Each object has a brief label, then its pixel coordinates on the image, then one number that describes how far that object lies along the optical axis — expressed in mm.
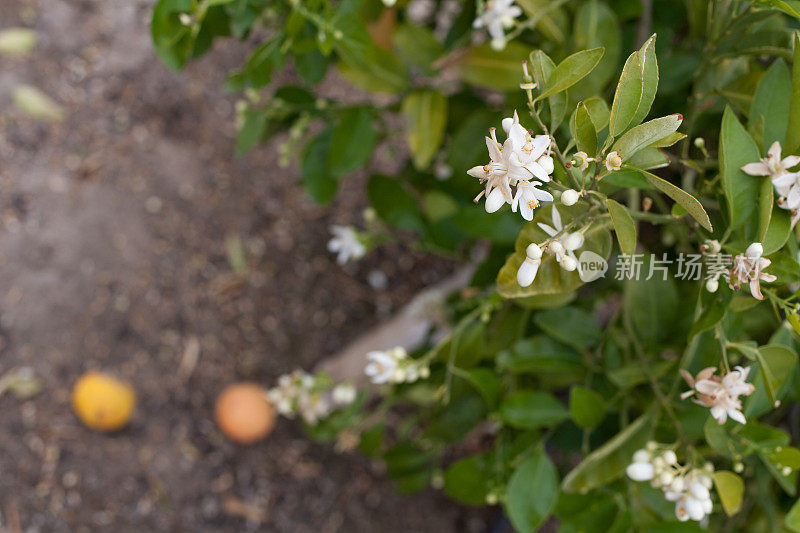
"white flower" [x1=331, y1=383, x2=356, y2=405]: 996
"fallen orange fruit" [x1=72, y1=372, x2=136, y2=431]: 1420
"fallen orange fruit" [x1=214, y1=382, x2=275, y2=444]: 1473
